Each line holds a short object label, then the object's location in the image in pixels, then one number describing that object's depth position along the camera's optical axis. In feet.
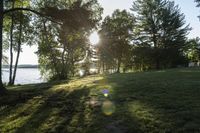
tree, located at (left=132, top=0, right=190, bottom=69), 76.96
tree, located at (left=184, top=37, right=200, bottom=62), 115.30
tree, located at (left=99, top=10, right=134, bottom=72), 86.57
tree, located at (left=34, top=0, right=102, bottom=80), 24.94
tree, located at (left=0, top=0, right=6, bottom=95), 23.54
